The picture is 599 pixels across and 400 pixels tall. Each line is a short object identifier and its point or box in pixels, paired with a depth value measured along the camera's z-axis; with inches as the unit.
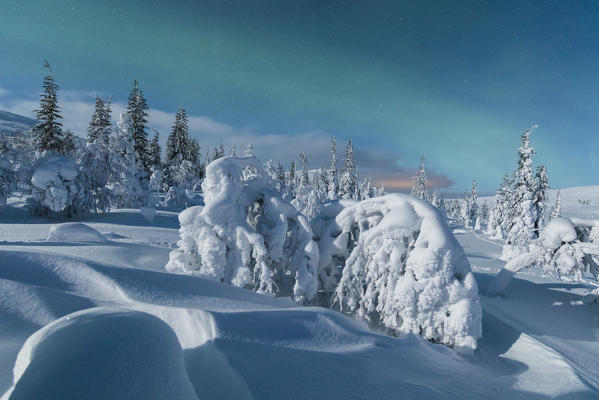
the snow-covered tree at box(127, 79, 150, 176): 1192.4
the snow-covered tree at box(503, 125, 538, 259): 1131.9
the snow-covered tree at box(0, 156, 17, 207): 646.5
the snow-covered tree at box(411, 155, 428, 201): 2187.5
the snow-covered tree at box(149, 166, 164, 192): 1391.5
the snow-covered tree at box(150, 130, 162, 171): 1567.4
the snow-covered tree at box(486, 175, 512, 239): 1873.3
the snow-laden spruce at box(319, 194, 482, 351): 201.6
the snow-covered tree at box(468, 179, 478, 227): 3026.6
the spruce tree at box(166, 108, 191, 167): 1485.0
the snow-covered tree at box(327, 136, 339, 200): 1876.5
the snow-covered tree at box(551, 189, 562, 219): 2689.5
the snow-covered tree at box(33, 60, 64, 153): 893.2
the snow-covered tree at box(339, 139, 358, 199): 1592.0
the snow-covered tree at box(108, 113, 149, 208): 835.4
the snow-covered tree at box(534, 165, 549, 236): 1154.0
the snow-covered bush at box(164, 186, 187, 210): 1176.8
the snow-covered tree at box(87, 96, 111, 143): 1095.6
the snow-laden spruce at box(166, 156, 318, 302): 242.4
